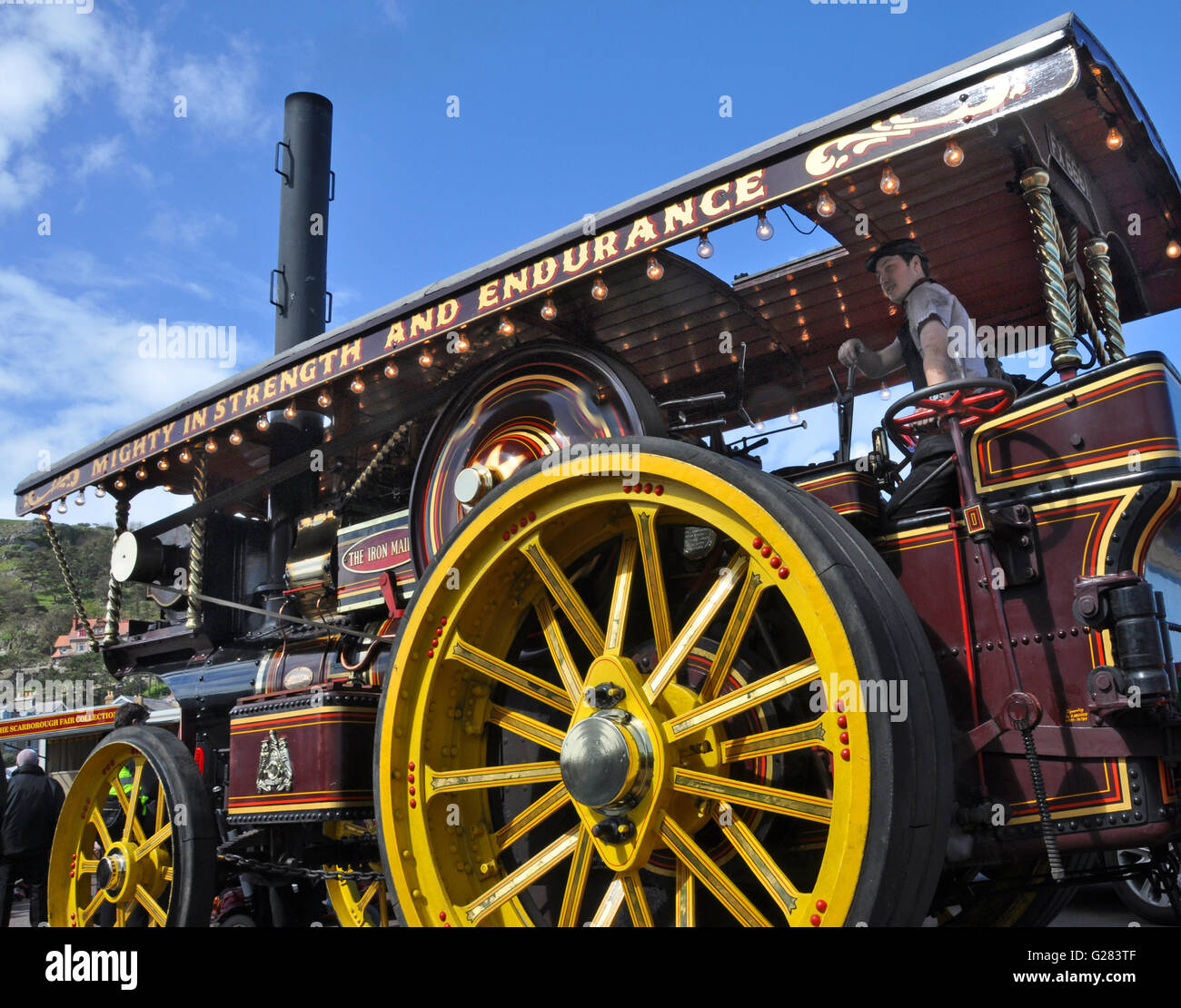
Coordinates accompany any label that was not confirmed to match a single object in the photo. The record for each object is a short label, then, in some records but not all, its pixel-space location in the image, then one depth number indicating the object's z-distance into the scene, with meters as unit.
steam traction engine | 2.34
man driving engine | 3.09
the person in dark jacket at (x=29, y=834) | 6.74
